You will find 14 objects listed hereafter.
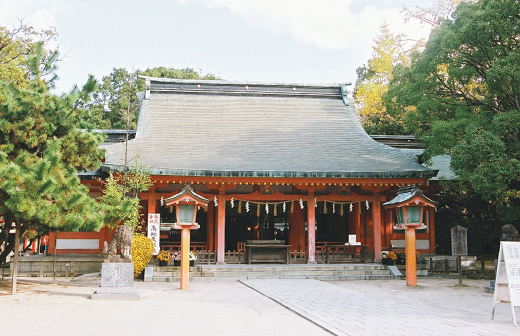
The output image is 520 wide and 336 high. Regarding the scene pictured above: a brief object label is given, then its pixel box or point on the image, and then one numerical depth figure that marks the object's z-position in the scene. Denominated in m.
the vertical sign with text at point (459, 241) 12.88
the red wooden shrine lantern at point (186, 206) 11.66
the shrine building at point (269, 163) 14.97
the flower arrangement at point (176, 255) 14.37
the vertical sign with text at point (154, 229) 14.30
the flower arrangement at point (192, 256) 14.37
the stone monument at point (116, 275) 9.90
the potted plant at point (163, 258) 14.18
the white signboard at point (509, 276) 7.64
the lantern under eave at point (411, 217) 12.32
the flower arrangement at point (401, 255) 15.02
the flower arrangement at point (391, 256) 15.01
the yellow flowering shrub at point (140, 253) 13.12
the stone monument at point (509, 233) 11.02
